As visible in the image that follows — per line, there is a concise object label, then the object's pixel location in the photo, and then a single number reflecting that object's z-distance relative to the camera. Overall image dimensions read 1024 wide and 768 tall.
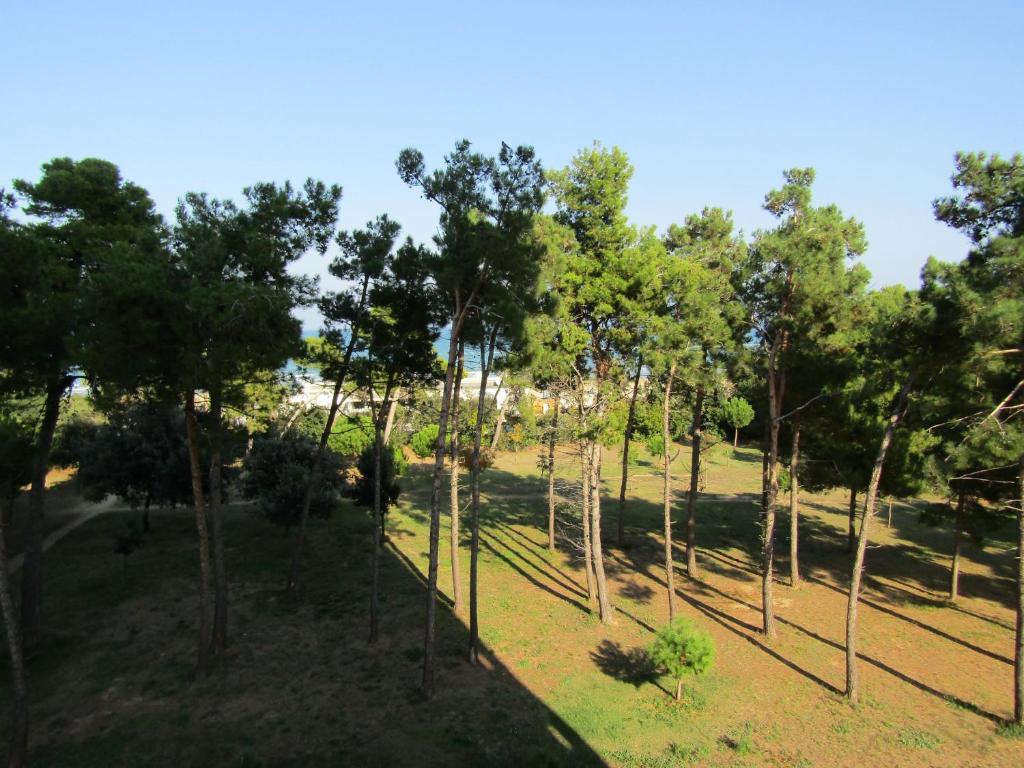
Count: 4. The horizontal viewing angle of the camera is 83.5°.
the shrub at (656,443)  39.92
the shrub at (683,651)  13.94
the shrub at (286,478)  24.27
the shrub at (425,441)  45.25
